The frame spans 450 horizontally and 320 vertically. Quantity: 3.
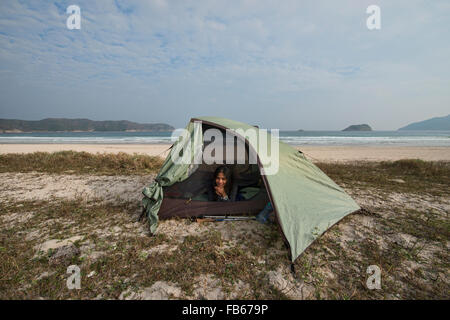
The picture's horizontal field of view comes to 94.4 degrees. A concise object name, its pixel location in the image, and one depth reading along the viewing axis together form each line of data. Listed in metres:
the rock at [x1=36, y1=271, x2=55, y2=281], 2.63
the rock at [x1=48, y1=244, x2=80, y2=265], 2.92
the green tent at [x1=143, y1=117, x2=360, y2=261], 3.29
